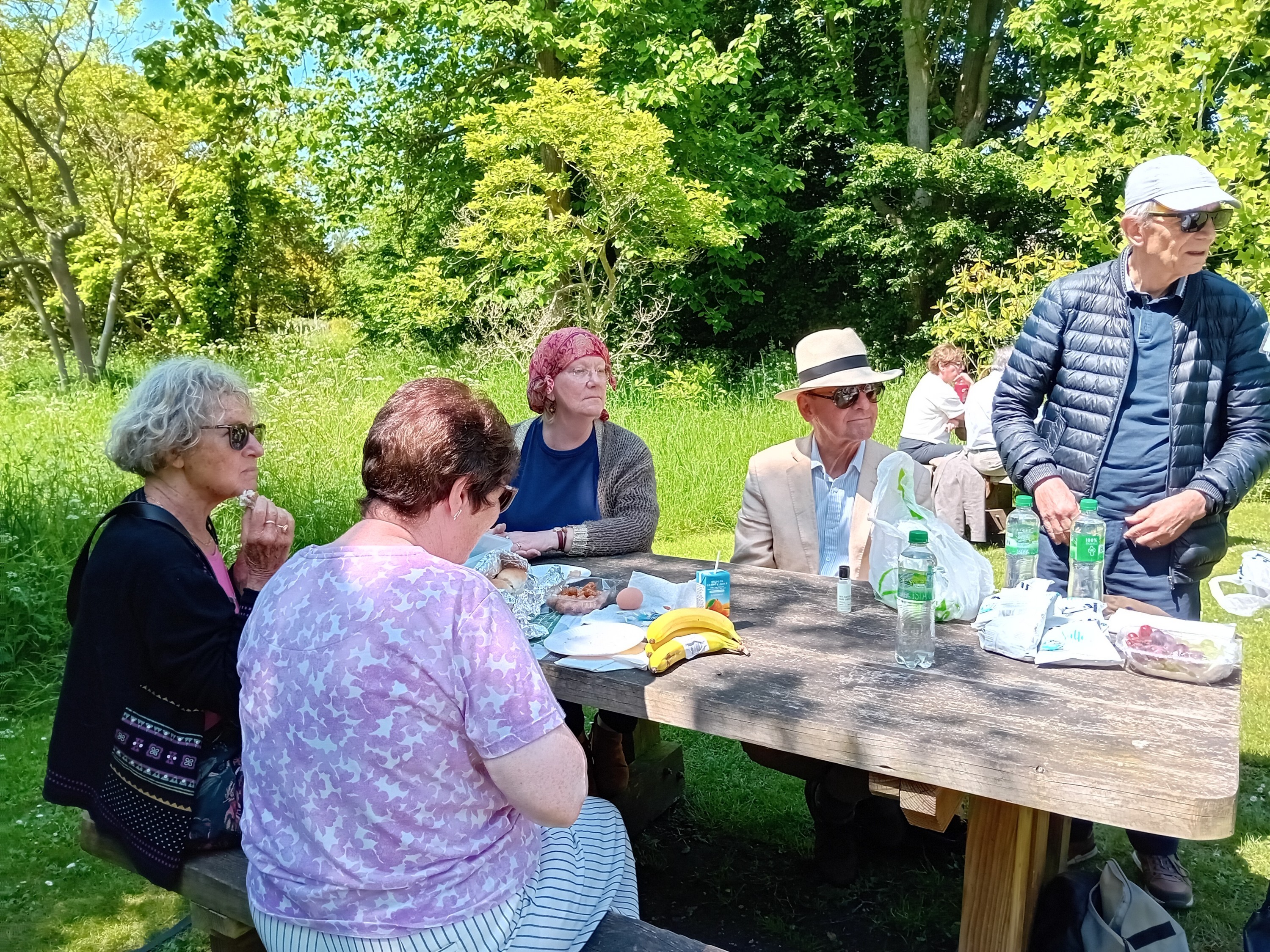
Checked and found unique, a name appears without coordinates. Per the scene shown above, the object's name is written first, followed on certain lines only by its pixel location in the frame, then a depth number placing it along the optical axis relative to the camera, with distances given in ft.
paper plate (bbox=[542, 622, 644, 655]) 7.51
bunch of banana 7.22
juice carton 8.30
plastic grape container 6.44
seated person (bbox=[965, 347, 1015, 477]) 22.16
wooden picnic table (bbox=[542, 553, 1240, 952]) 5.14
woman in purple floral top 4.78
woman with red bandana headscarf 10.85
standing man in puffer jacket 8.70
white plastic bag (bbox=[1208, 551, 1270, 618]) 7.82
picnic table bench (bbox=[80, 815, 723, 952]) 5.59
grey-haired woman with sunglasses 6.53
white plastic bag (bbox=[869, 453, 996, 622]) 7.89
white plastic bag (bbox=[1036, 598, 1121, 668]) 6.76
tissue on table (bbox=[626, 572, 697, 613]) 8.66
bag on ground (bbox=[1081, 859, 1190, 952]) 6.65
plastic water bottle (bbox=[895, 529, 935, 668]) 6.95
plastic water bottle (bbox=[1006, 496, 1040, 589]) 8.57
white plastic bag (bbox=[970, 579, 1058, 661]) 7.01
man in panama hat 9.69
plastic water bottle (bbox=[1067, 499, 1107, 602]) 7.90
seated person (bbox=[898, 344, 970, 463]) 24.98
